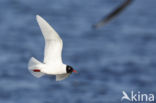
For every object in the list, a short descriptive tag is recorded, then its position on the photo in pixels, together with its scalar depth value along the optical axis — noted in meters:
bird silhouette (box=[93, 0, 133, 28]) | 11.66
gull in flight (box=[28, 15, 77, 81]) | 12.67
